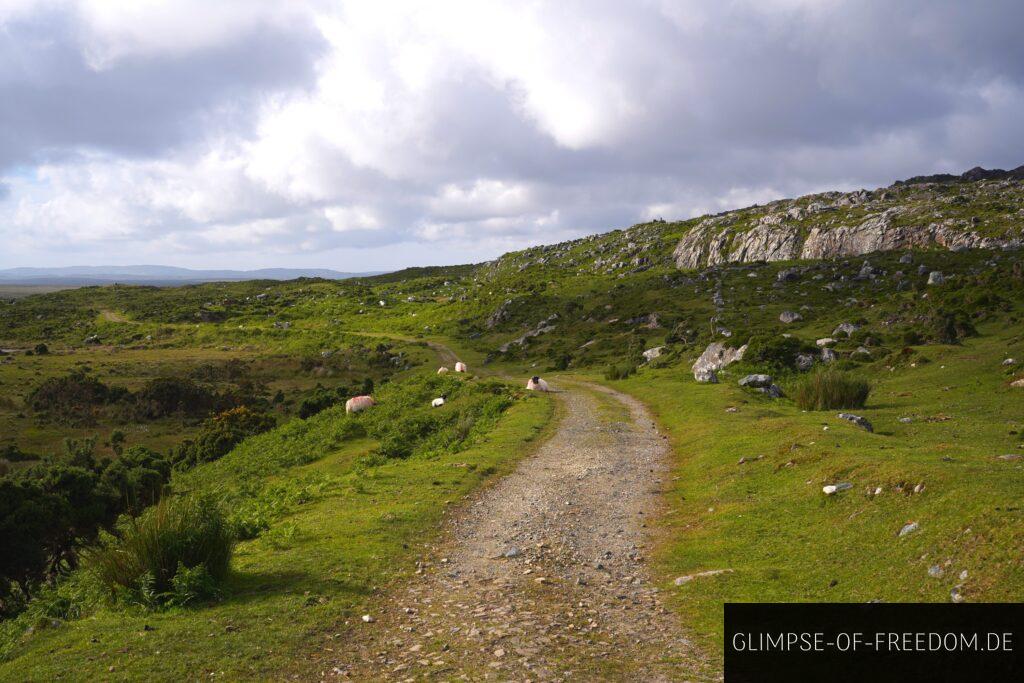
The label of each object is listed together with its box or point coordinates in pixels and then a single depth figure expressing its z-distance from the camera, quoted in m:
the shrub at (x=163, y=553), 10.20
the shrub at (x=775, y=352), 38.72
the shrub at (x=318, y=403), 49.09
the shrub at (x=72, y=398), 52.97
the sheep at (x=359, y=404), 41.85
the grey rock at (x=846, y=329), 45.25
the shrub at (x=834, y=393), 27.16
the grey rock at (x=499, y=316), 89.98
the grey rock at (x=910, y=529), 10.04
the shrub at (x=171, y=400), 54.75
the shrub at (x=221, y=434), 38.97
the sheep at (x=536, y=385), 39.90
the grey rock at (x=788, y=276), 80.96
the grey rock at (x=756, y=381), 33.75
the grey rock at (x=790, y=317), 58.75
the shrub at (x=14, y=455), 38.19
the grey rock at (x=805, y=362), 38.25
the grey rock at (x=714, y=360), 38.62
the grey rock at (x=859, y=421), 21.64
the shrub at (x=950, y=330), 37.81
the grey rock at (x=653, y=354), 53.69
